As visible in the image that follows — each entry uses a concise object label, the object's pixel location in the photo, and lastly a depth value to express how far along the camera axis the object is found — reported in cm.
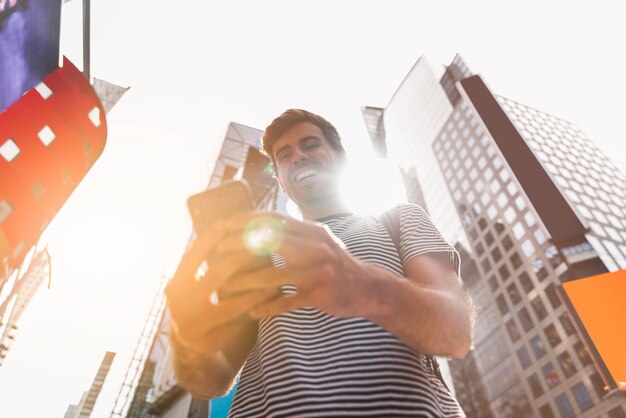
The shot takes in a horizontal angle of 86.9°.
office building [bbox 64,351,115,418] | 15062
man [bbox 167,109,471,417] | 85
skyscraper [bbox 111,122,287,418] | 1355
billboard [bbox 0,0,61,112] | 787
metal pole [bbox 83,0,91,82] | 849
